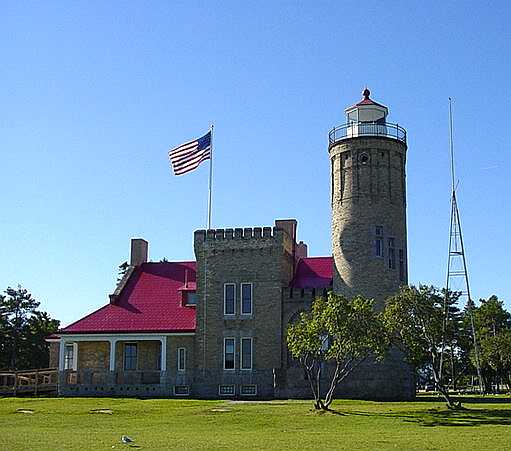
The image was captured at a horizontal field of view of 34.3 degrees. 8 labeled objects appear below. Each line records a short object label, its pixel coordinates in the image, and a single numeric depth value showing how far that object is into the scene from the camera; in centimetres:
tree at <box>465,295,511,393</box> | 5550
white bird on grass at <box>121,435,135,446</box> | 2108
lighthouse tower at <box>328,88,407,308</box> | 4597
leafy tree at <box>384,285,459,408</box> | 3459
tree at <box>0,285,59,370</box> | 6594
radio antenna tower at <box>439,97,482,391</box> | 4456
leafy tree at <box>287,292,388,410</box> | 3341
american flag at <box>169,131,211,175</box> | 4809
